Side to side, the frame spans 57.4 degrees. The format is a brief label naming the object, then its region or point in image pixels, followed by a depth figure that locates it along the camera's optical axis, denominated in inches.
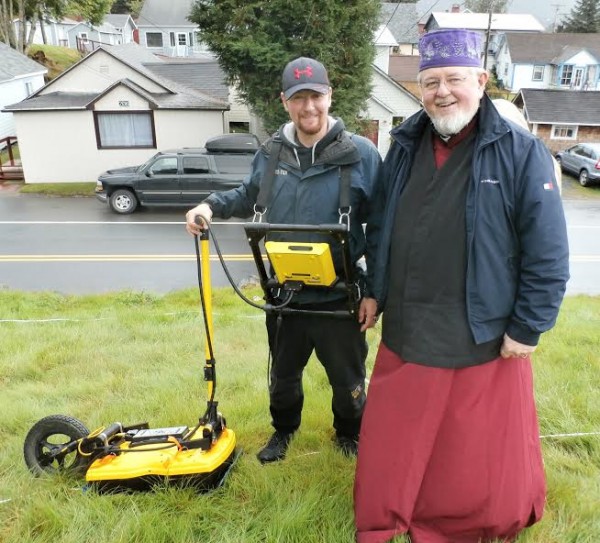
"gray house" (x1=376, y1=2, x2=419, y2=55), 1919.3
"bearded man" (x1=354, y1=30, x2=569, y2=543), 76.5
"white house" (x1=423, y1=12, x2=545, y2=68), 2178.5
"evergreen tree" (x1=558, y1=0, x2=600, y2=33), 2154.3
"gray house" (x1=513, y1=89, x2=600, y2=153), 1077.1
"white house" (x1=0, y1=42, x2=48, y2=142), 928.3
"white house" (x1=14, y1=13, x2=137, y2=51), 2022.8
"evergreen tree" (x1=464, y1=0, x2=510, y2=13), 2636.8
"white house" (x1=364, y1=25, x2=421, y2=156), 799.1
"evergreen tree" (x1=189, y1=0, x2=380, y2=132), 552.1
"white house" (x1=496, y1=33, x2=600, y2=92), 1738.4
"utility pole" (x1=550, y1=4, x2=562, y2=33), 2623.5
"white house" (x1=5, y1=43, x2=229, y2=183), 693.9
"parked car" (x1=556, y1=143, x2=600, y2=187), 798.5
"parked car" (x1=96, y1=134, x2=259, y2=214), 555.8
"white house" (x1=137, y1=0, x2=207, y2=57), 1830.7
